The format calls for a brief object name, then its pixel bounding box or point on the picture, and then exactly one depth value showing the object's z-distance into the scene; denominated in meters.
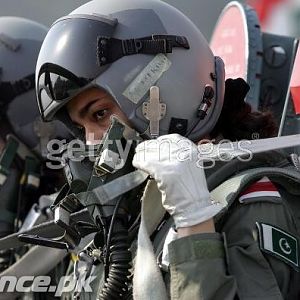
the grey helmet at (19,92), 6.63
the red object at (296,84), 4.78
